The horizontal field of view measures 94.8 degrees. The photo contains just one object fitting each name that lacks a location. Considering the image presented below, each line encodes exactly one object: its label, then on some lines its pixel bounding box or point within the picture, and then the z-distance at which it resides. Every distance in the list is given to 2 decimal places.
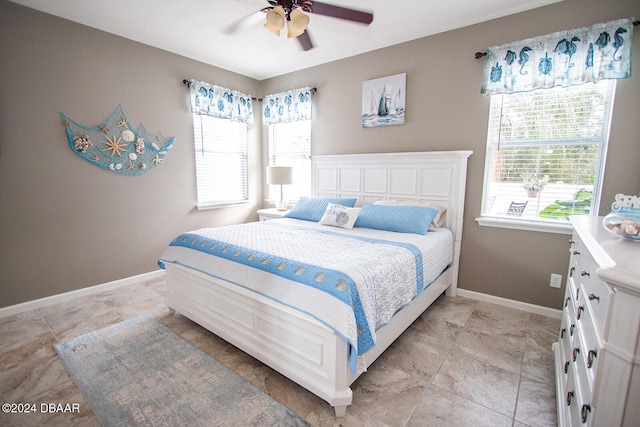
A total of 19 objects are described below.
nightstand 3.96
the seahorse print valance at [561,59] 2.16
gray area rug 1.54
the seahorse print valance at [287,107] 3.97
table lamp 3.94
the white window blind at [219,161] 3.91
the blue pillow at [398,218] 2.71
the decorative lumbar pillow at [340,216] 2.95
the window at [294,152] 4.19
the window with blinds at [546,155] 2.37
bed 1.54
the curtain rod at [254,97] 3.59
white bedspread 1.53
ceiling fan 1.81
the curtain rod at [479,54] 2.71
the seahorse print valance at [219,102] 3.67
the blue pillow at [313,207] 3.37
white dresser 0.80
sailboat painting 3.24
